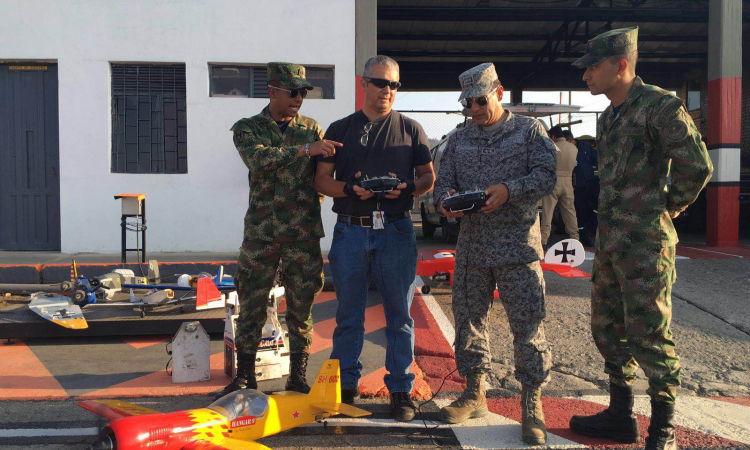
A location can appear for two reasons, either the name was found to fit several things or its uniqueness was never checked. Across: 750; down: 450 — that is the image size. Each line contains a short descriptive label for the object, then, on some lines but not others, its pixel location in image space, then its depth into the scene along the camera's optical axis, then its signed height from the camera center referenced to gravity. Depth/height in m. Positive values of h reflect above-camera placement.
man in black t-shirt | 3.75 -0.11
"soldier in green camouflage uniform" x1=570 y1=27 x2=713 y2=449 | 3.11 -0.08
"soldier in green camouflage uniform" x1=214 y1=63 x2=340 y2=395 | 4.05 -0.19
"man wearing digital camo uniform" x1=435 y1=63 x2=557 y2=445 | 3.42 -0.18
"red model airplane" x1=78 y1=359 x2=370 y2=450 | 2.81 -1.10
